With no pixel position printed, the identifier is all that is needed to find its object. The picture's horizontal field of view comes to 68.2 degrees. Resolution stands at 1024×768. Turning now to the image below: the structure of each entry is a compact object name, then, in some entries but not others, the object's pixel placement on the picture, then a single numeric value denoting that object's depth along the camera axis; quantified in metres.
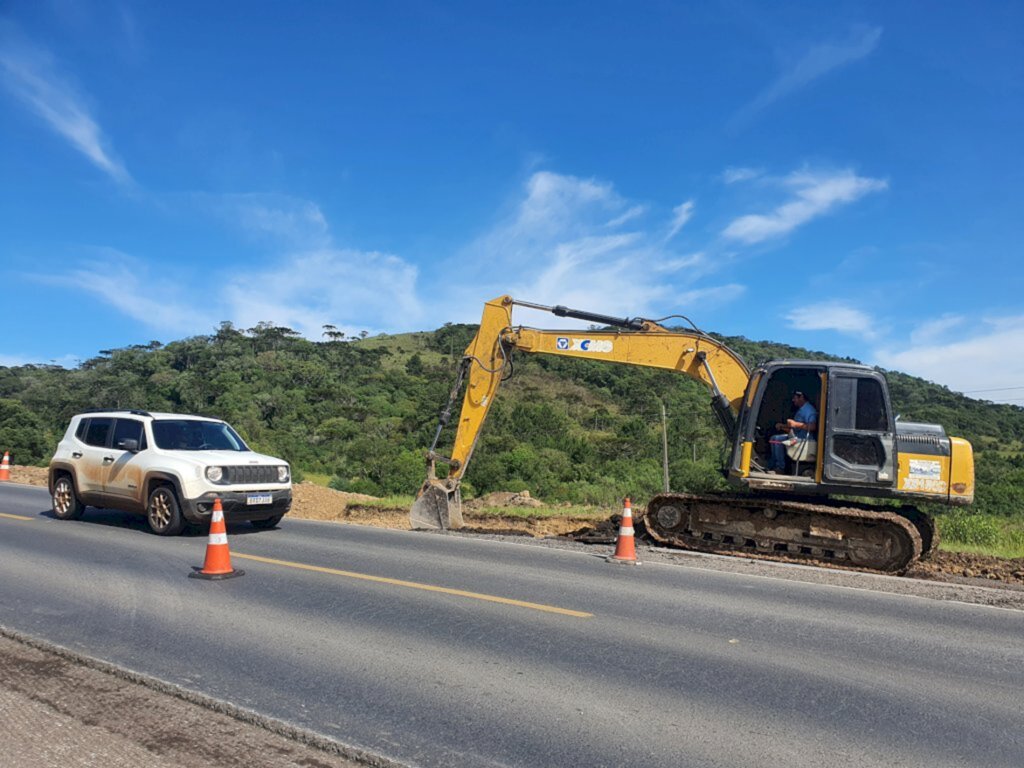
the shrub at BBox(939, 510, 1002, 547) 14.50
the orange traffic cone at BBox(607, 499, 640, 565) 10.01
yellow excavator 10.45
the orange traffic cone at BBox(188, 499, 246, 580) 8.15
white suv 10.72
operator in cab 10.82
